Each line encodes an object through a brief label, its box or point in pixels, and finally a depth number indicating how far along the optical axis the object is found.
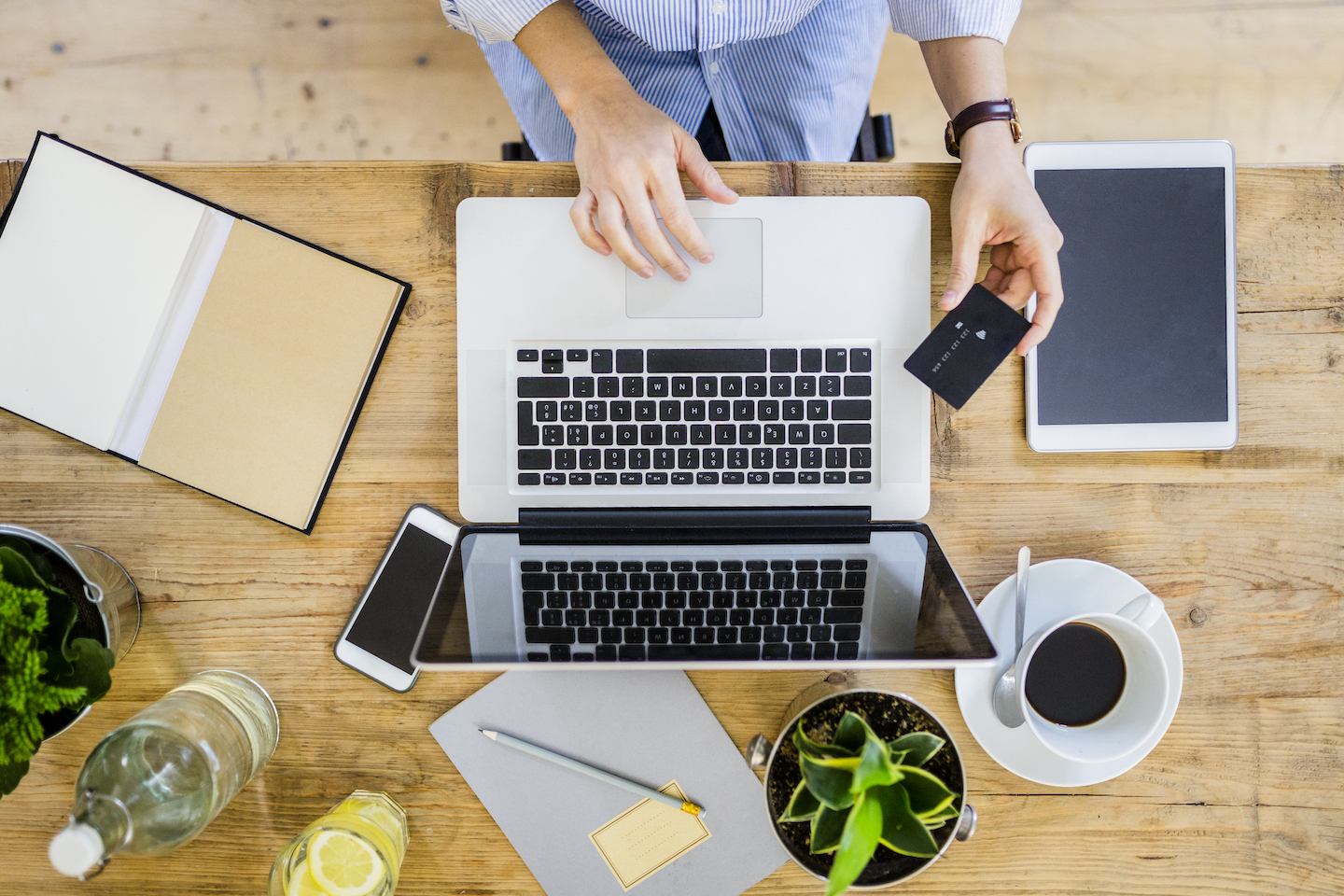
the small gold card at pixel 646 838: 0.74
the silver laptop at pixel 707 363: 0.72
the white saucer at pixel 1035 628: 0.73
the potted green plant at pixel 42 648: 0.55
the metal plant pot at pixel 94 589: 0.66
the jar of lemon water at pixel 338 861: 0.67
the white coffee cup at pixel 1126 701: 0.65
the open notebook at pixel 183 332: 0.72
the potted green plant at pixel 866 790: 0.54
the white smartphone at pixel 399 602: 0.75
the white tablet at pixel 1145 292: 0.72
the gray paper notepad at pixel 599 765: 0.73
